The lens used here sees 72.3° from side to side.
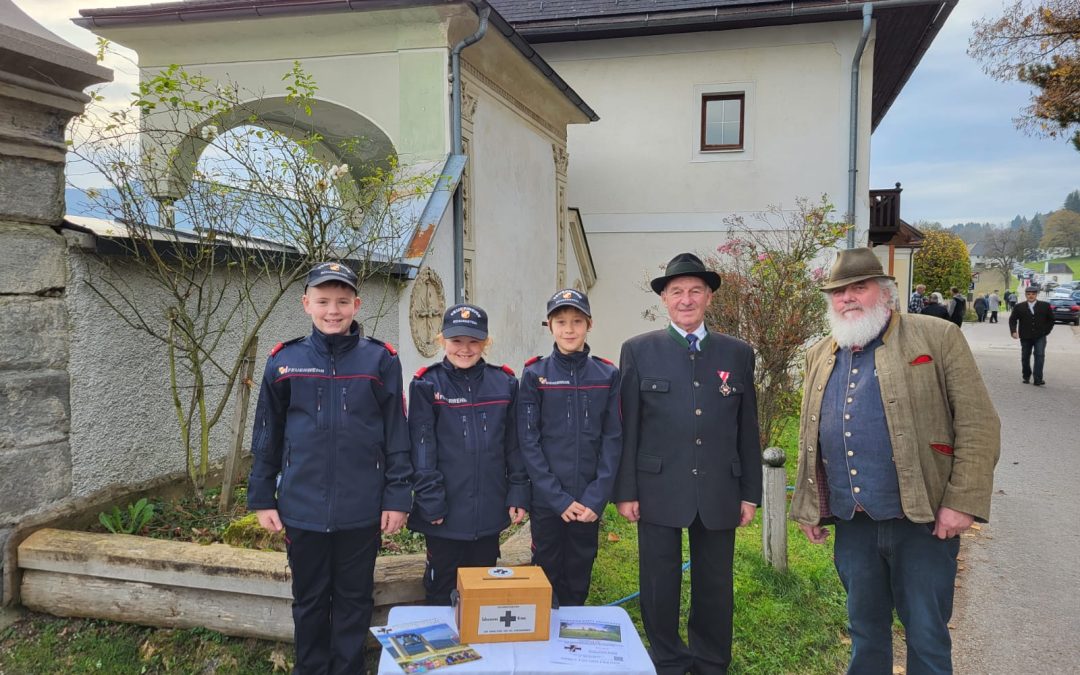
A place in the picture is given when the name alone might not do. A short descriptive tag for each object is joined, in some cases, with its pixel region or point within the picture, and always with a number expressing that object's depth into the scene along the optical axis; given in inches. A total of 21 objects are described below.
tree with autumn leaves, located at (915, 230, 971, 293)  1491.1
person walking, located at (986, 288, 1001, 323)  1498.8
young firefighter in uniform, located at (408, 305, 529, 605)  128.8
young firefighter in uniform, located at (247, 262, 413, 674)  122.2
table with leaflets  96.3
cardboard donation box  102.5
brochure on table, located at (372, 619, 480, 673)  97.1
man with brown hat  111.7
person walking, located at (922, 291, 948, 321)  677.9
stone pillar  137.7
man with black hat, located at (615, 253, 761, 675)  131.0
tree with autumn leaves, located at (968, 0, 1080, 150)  449.1
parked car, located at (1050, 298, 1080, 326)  1309.1
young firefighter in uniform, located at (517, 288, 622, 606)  131.6
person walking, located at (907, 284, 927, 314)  1020.7
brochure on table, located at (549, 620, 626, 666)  99.2
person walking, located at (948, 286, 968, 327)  766.5
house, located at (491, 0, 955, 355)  525.3
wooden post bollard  184.7
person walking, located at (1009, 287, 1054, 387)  505.7
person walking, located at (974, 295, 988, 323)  1455.5
